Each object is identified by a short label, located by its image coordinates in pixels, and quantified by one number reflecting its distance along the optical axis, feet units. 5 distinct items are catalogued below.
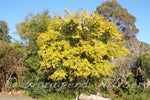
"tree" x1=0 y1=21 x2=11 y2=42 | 80.76
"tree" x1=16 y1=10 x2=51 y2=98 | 34.32
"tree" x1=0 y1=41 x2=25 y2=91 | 34.30
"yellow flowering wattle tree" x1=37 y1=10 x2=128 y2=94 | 24.02
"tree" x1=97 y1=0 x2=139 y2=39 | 73.61
